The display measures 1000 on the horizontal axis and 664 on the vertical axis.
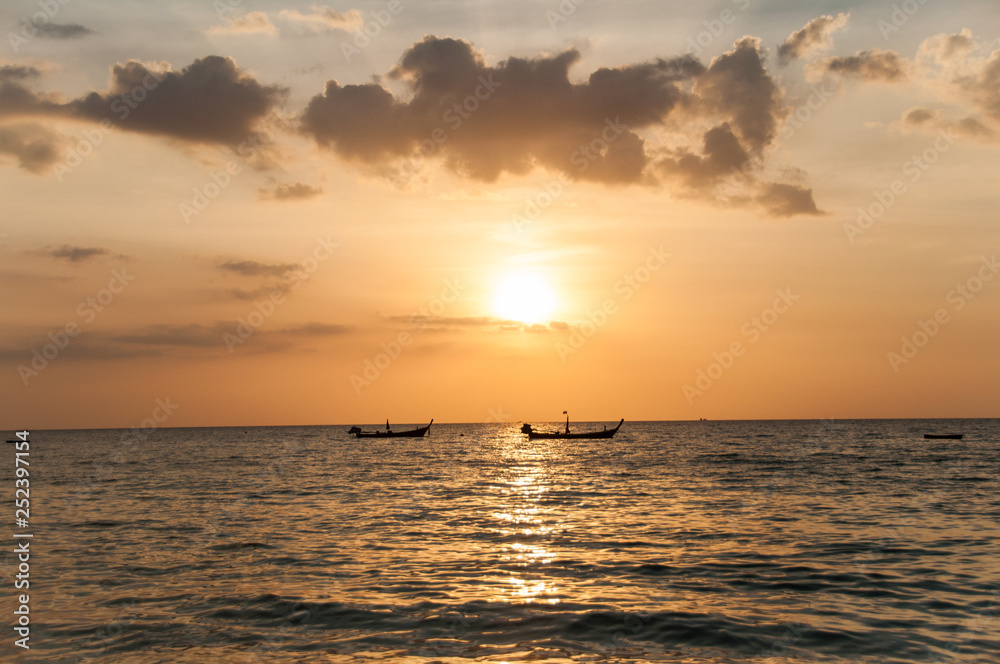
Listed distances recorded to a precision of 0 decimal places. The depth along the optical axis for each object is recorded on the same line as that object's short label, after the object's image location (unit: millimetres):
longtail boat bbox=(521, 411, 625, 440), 145588
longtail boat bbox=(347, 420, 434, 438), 162250
